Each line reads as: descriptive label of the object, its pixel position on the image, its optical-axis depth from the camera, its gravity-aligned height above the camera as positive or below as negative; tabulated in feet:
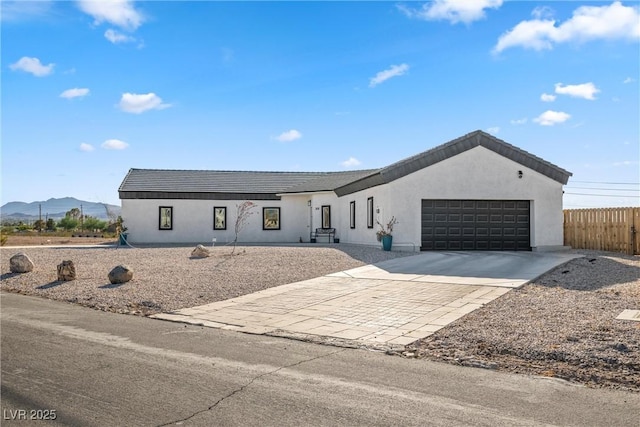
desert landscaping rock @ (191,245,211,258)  62.59 -3.81
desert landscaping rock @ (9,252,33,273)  54.54 -4.51
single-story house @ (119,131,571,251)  67.15 +2.68
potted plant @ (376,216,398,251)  66.54 -1.95
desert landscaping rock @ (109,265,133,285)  45.75 -4.71
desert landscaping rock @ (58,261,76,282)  48.60 -4.72
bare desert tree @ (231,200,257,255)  100.10 +1.04
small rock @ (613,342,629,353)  21.95 -5.33
